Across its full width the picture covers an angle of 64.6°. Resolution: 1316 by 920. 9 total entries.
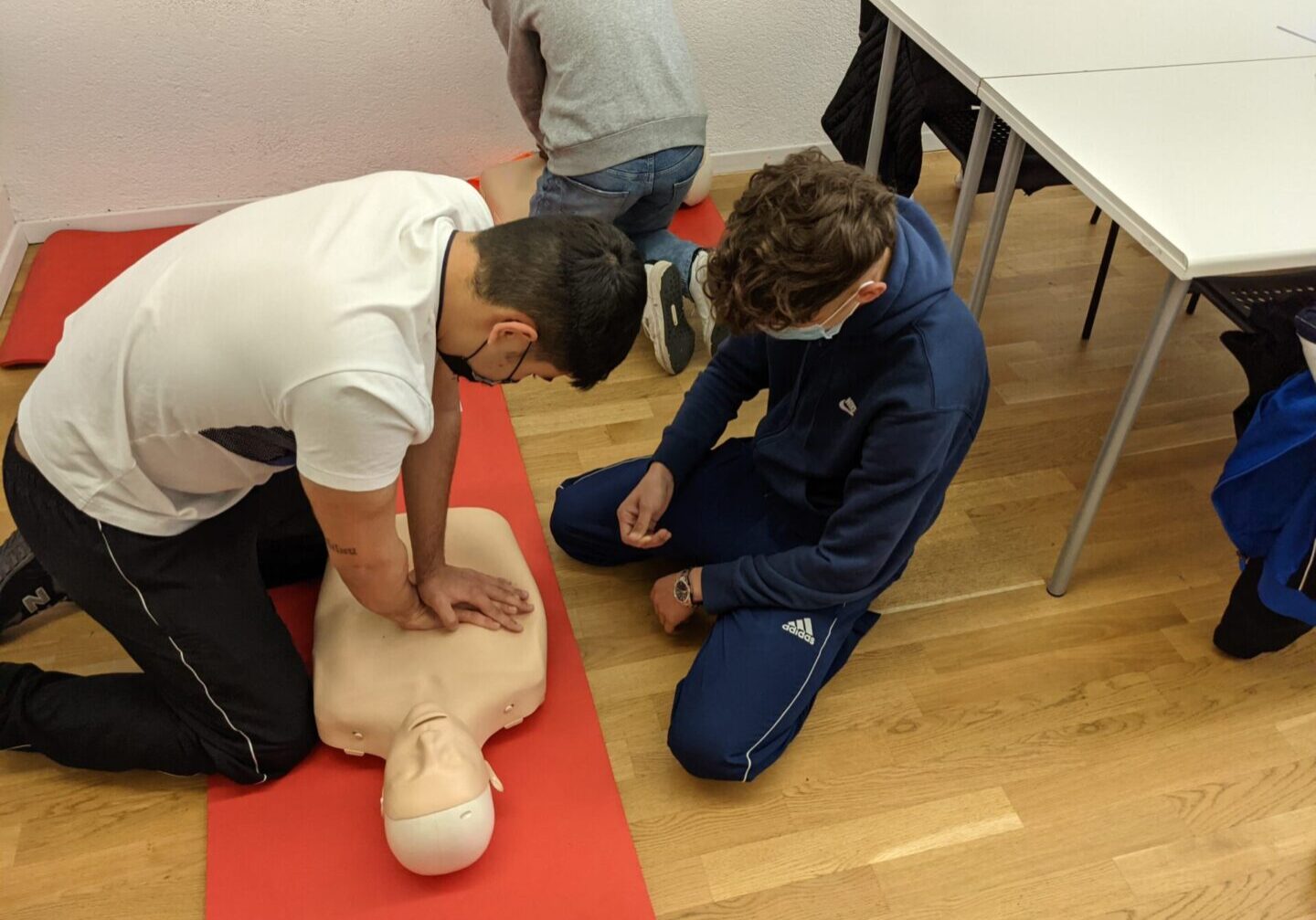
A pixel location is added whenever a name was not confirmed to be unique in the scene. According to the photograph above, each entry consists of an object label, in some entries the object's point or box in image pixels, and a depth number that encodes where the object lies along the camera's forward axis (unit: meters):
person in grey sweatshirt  1.95
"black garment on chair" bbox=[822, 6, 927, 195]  2.15
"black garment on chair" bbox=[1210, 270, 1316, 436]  1.56
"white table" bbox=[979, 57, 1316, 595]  1.39
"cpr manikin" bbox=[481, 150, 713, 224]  2.53
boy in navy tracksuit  1.26
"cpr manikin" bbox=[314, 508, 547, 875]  1.34
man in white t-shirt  1.09
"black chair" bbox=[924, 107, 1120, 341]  2.08
